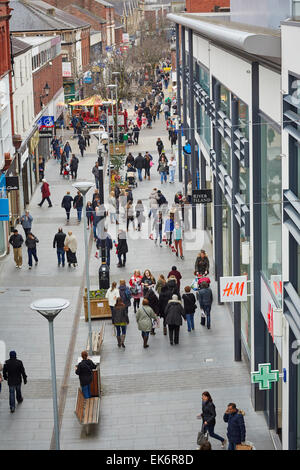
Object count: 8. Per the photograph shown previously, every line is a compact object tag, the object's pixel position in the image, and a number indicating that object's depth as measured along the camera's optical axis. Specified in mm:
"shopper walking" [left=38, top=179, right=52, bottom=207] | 36531
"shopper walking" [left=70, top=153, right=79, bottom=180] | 43312
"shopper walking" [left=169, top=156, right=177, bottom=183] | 40906
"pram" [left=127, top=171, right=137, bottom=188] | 39941
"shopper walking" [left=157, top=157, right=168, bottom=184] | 41500
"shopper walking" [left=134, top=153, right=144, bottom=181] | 41969
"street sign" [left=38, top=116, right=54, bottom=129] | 45000
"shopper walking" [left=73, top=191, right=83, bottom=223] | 33344
